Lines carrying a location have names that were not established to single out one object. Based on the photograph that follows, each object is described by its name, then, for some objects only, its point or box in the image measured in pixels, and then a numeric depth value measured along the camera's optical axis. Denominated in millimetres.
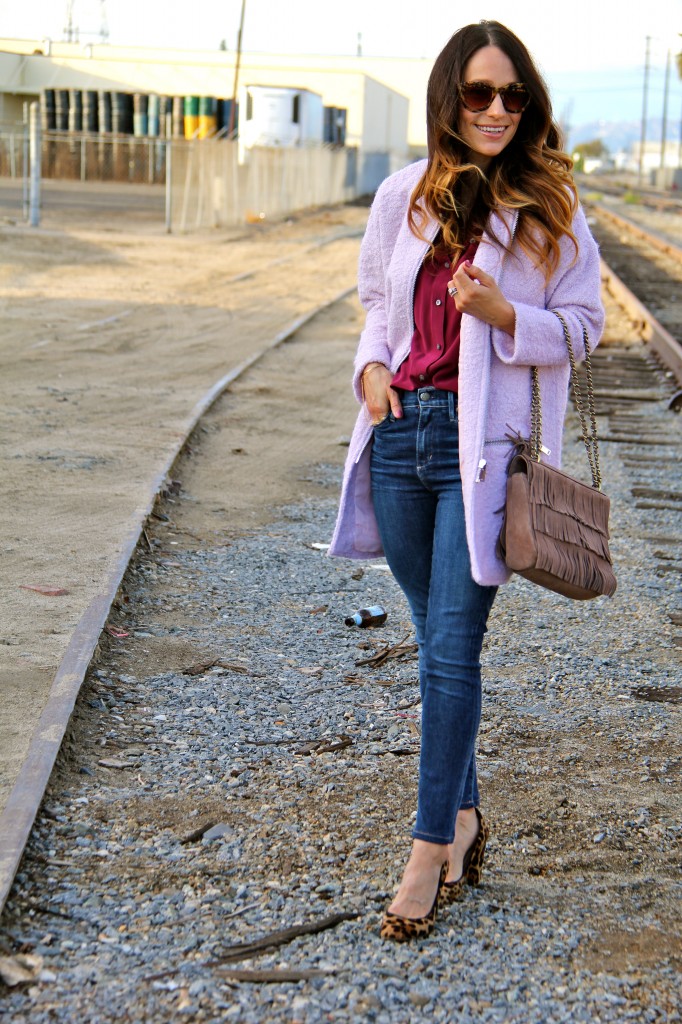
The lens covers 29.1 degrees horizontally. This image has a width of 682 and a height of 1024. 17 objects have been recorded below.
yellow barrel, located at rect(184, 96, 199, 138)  52250
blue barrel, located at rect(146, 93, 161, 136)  51875
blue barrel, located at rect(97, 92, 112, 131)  51844
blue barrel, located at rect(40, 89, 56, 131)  51981
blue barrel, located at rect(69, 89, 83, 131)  51375
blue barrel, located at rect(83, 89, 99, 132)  51844
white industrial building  55781
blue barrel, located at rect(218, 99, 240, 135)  52750
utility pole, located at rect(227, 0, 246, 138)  47612
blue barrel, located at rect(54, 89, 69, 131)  51750
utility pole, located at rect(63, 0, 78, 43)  68688
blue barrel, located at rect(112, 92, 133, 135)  51844
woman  2990
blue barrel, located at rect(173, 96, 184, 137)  52875
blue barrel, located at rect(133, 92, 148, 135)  52344
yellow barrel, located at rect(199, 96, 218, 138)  52250
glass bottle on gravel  5758
